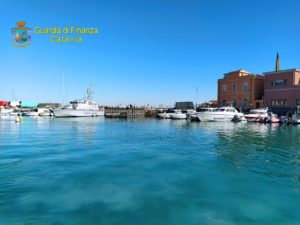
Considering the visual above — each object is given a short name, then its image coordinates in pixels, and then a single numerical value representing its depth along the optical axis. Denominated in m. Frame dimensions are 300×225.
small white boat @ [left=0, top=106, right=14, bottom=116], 75.82
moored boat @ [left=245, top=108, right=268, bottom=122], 48.00
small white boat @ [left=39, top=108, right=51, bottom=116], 75.91
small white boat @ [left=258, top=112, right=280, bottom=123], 45.57
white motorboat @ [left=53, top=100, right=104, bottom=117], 64.56
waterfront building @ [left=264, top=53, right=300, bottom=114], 49.41
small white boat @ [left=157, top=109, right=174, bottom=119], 65.63
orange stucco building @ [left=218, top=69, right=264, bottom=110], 58.31
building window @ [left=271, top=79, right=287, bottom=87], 51.57
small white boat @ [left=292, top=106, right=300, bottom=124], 42.39
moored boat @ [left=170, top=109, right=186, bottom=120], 61.20
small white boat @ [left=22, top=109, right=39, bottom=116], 75.41
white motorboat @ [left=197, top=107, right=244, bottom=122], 47.94
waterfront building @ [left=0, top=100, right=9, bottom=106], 111.38
